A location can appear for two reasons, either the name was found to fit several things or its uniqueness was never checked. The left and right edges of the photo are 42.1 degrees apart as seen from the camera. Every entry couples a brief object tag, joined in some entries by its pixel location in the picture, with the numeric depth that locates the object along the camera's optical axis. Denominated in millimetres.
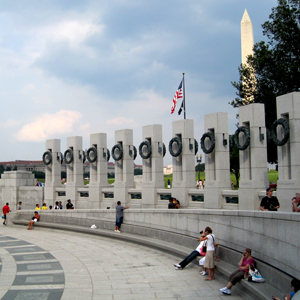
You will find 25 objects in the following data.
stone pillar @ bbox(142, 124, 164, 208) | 23266
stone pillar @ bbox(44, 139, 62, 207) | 30781
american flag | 27169
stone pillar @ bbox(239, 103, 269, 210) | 18047
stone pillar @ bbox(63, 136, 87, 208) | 29000
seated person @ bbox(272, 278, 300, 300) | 7646
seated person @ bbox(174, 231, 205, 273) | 12312
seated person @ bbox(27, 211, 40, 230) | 25305
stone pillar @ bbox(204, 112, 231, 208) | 19766
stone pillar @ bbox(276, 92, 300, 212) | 16016
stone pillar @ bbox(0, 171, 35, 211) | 32812
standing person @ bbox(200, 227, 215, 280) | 11250
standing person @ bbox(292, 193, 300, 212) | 11475
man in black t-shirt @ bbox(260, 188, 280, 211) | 12188
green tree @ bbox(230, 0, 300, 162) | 28975
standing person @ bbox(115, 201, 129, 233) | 19422
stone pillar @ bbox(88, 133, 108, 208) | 27203
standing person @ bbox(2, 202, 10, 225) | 29753
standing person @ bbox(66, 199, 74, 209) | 26338
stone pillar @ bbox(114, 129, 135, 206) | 25312
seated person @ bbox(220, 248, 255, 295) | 9680
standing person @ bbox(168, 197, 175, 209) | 19078
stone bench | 8984
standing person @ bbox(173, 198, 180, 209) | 19817
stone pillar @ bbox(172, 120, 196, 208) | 21484
